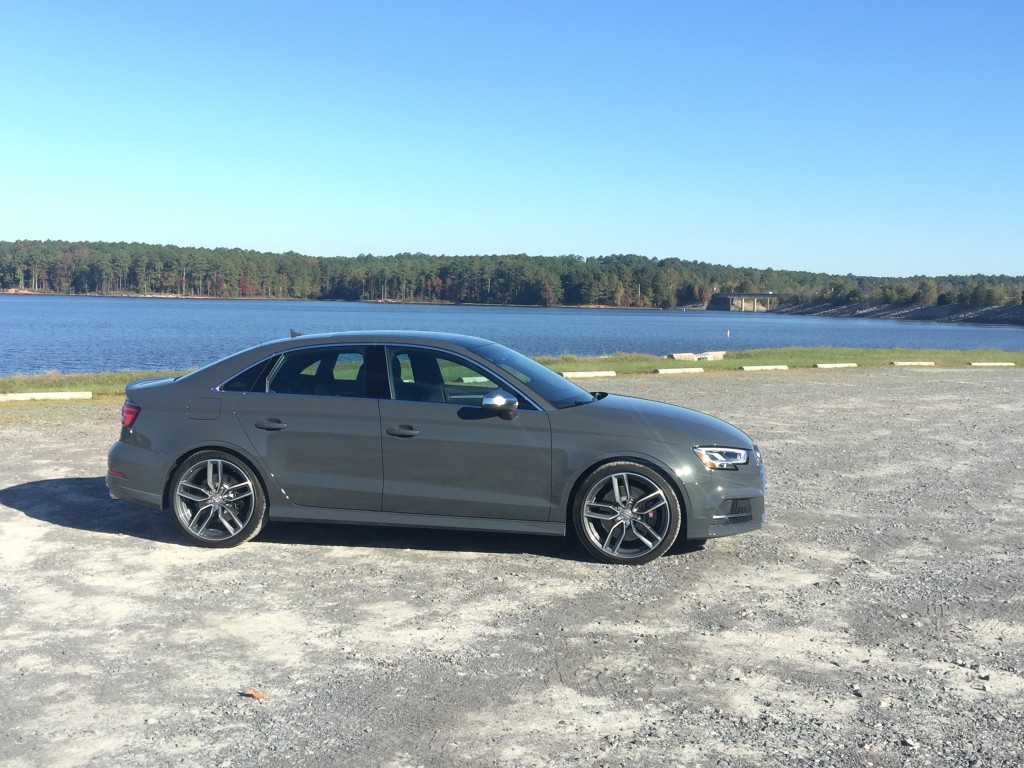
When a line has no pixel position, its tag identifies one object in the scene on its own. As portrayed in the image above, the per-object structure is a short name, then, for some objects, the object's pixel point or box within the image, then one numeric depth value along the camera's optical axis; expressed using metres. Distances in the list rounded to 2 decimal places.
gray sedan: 6.91
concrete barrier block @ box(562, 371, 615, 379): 25.53
